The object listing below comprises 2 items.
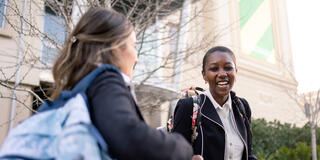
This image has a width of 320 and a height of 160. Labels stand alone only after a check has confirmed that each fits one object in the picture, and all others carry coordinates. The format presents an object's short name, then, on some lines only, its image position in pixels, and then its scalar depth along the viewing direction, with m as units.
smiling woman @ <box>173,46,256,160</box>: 2.23
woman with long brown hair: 1.16
